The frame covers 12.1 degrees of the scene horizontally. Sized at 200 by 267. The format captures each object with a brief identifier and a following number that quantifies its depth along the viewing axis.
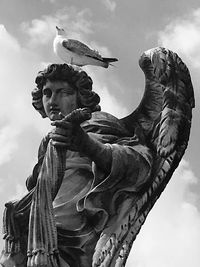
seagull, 10.59
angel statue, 8.31
